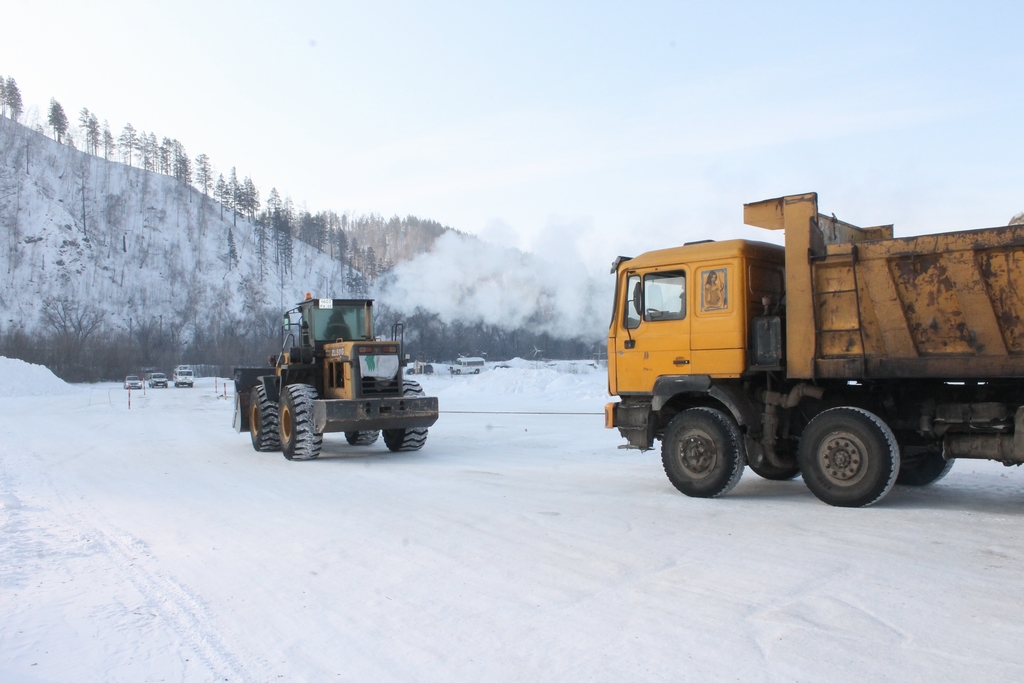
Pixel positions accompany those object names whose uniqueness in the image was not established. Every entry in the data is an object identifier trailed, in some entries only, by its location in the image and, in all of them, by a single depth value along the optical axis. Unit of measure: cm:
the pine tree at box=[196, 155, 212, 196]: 12719
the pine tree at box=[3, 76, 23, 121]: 12244
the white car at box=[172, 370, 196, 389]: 5250
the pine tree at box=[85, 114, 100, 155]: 12619
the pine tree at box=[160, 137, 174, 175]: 12925
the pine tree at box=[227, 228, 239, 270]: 10408
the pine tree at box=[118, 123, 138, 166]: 12769
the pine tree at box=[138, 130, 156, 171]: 12825
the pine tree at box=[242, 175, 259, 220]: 12088
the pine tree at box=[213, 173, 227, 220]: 12206
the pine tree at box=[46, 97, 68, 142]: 12069
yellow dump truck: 734
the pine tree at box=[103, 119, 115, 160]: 12631
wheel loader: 1323
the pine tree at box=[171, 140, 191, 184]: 12344
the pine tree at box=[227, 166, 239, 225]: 12062
